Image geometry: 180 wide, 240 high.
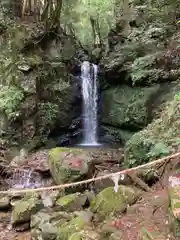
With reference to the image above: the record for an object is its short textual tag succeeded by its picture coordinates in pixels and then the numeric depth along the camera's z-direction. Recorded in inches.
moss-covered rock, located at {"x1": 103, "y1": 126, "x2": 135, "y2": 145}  478.9
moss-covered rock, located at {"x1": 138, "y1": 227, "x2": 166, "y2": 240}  145.4
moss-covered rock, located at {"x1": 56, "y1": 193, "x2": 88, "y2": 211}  238.5
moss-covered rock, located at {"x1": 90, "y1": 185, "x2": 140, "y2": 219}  196.7
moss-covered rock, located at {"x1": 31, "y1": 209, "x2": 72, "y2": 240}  199.3
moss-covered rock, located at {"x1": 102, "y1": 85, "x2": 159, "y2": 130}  439.5
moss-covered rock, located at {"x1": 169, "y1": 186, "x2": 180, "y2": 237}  134.0
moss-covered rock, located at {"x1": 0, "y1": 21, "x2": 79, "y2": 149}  434.3
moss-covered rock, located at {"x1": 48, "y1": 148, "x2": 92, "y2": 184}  279.6
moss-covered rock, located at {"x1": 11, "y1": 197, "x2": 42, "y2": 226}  235.8
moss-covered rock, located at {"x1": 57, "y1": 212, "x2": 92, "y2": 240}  182.4
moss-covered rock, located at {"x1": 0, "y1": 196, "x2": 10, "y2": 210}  269.0
